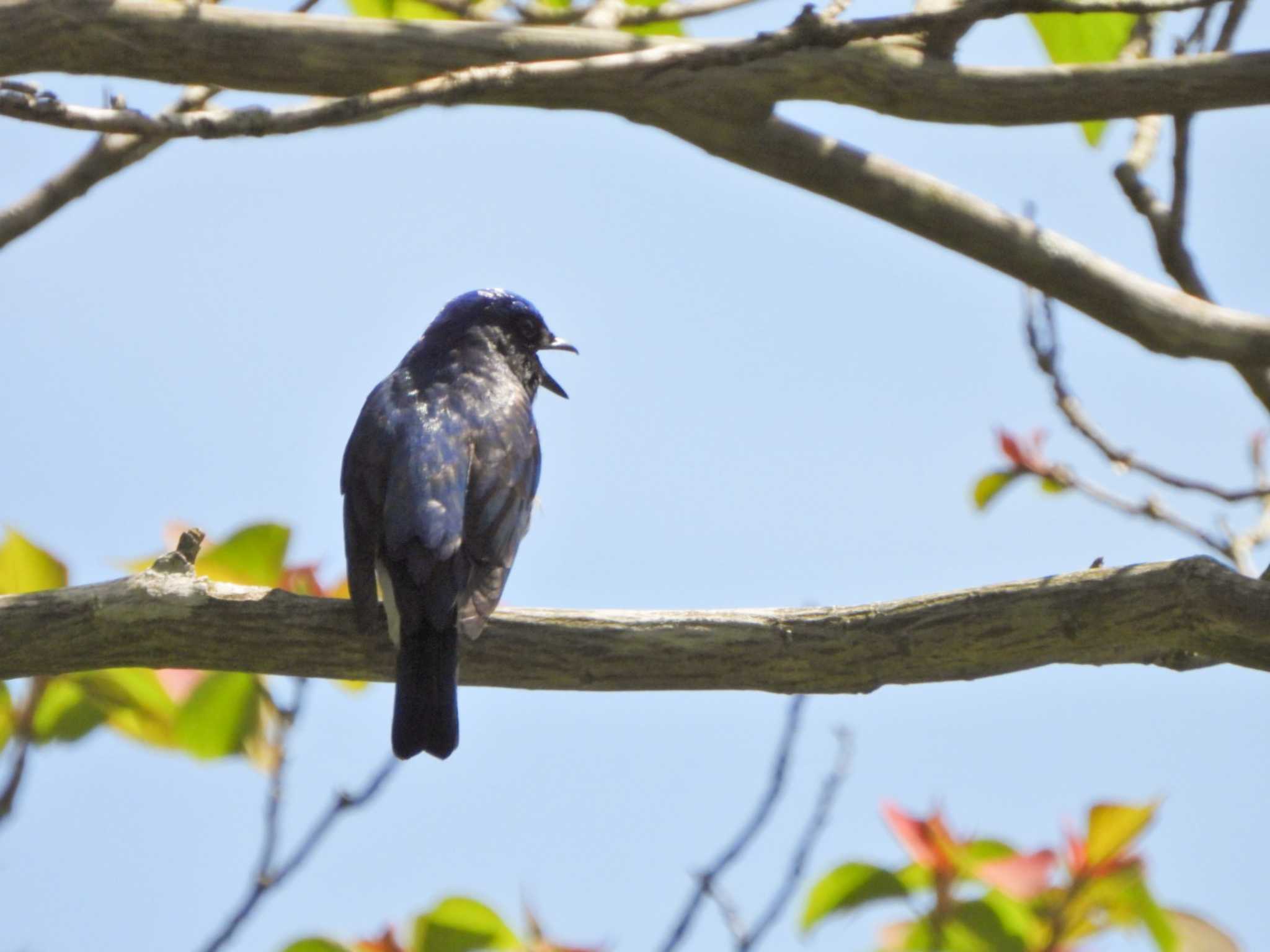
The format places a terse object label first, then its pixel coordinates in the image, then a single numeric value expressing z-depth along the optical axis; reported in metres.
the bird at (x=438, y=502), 8.91
